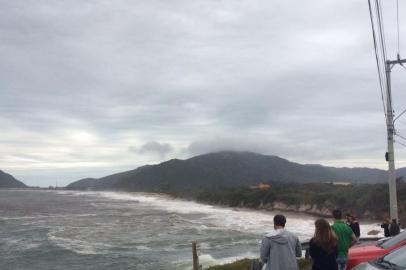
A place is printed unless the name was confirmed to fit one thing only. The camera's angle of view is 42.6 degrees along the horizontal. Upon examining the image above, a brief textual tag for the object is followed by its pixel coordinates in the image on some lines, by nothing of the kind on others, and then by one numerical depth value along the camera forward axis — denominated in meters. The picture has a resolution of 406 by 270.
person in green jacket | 8.27
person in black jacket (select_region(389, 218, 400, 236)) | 14.62
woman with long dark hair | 6.94
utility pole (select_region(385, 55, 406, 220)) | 15.88
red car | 8.43
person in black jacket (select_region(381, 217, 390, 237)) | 15.68
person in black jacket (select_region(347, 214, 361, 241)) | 12.34
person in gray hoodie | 6.54
